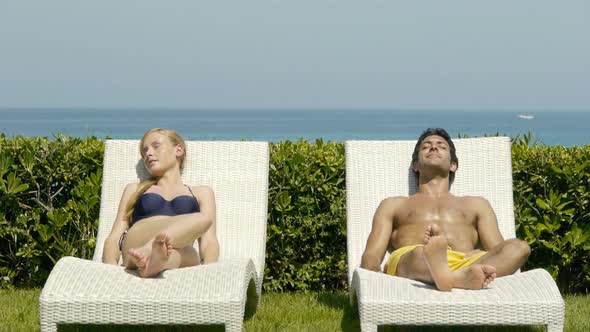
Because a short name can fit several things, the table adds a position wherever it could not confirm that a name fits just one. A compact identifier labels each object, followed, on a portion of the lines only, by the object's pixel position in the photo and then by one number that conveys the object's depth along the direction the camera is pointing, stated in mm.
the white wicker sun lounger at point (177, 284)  4594
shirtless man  5234
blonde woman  5145
